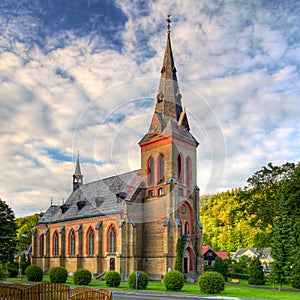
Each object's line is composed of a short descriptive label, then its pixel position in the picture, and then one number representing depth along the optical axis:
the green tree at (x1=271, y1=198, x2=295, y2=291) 40.12
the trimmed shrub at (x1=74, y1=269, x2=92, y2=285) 41.03
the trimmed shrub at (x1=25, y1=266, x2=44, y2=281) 46.91
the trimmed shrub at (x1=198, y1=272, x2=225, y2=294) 33.94
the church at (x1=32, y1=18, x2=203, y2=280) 49.16
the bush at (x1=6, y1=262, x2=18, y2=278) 58.75
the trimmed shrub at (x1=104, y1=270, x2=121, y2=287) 39.44
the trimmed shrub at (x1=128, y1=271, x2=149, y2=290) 37.34
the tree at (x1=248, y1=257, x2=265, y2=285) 45.41
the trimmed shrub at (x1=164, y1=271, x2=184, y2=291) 35.92
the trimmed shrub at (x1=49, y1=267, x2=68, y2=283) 43.06
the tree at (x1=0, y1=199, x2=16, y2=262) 66.80
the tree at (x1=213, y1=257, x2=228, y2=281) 52.62
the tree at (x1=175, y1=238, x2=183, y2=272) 46.31
